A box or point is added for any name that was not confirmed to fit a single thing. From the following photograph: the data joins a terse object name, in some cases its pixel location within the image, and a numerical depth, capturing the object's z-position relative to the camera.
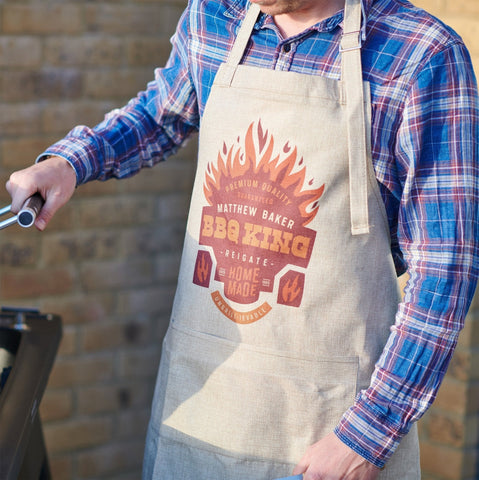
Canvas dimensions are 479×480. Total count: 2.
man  2.73
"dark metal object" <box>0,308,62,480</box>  2.65
